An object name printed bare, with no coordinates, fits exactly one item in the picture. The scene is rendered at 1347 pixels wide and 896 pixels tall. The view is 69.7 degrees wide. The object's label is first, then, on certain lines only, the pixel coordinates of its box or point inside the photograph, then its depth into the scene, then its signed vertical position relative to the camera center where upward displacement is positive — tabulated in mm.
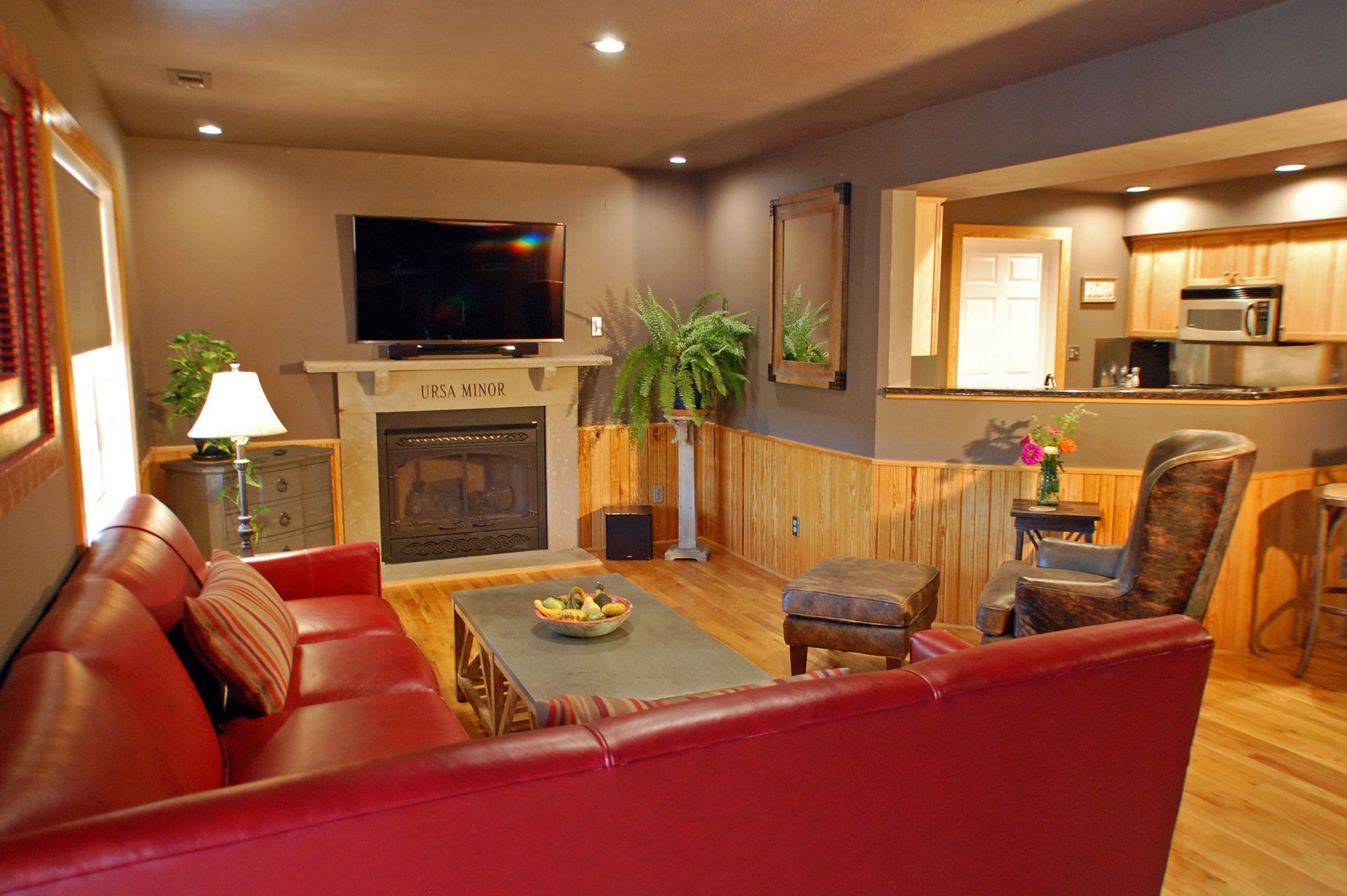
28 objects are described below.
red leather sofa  1257 -708
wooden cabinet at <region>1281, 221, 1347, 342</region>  5855 +255
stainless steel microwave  6121 +84
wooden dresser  4746 -896
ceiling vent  3814 +984
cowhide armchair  3088 -727
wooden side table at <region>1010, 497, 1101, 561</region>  4070 -812
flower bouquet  4203 -545
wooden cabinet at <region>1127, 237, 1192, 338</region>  6641 +299
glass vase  4207 -677
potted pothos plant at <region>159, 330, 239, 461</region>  4914 -280
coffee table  2846 -1041
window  3100 +19
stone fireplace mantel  5750 -466
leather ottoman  3629 -1075
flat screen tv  5684 +271
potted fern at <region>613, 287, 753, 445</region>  5883 -222
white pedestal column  6086 -1081
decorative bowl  3191 -990
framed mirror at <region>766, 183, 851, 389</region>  5074 +215
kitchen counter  4102 -299
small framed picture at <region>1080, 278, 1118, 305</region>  6680 +250
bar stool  3846 -796
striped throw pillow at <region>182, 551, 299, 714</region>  2430 -822
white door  6359 +94
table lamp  3713 -332
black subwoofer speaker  6090 -1301
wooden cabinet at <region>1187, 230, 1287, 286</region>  6172 +445
